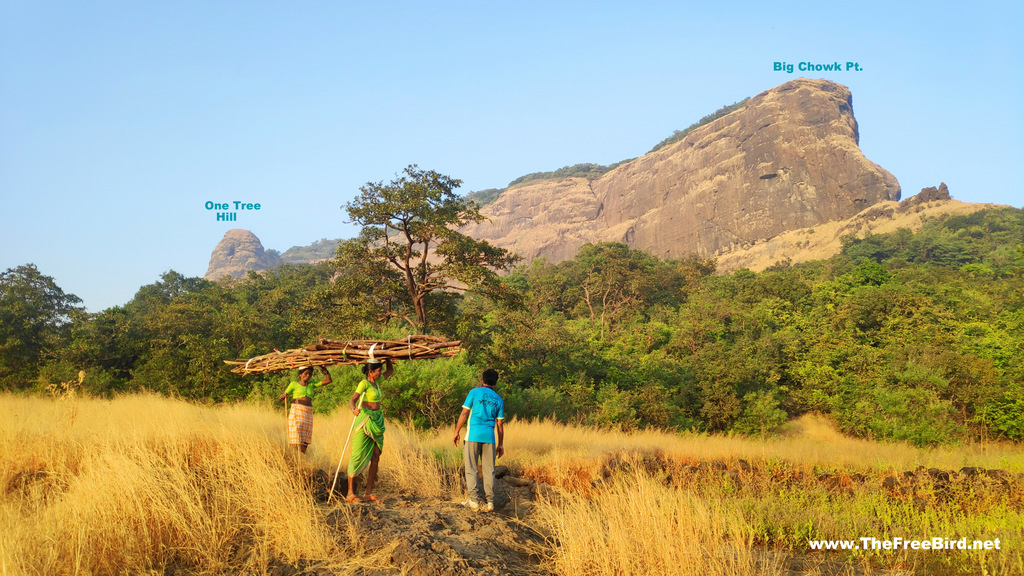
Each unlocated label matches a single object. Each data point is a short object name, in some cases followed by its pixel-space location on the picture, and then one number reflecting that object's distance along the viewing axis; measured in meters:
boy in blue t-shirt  6.98
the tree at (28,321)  20.56
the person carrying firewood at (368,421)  6.81
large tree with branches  17.48
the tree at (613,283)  43.94
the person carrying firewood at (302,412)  7.60
